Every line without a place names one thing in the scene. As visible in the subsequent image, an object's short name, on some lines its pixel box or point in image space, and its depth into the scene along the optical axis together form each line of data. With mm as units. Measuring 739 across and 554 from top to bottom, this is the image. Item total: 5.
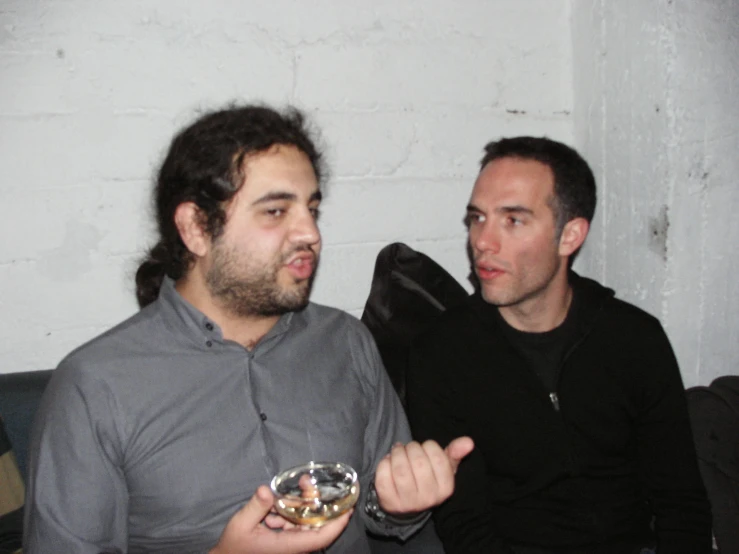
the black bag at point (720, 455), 1562
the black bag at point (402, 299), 1710
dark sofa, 1423
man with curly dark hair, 1146
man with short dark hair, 1494
